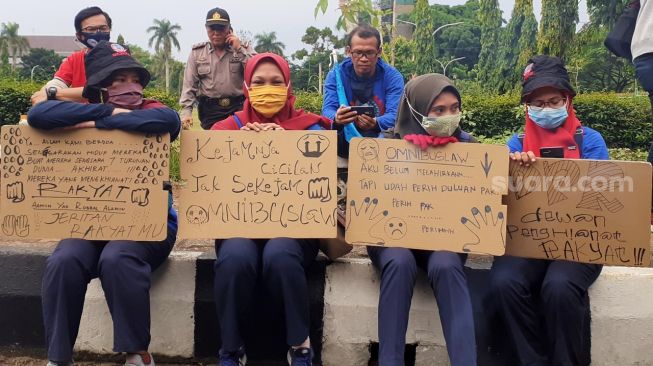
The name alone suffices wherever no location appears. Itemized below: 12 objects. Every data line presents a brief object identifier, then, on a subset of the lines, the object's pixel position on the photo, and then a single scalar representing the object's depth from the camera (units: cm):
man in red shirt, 423
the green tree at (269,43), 8152
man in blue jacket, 428
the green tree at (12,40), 8000
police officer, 539
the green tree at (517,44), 2889
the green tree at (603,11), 3156
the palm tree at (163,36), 9025
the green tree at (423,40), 4519
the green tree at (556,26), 2419
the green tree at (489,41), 3394
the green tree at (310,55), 5347
